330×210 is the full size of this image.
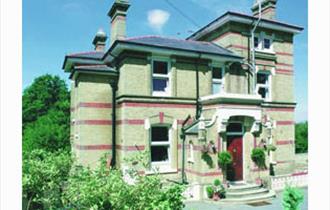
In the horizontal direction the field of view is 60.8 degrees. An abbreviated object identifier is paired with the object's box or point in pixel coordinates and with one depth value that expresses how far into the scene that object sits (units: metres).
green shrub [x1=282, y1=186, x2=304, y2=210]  3.28
